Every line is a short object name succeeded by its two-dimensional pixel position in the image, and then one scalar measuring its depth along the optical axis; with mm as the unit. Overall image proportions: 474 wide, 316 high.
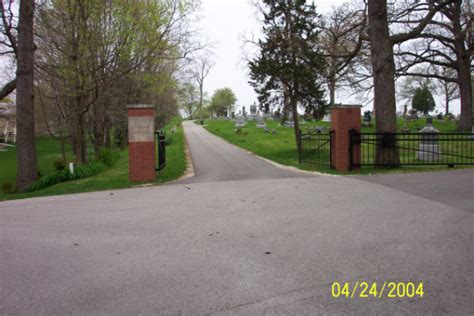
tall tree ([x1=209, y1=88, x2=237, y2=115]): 109562
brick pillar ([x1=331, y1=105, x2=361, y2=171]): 12969
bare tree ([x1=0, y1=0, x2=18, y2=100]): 15867
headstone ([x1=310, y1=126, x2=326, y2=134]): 31156
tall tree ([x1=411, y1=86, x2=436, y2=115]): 58625
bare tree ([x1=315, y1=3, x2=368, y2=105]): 19266
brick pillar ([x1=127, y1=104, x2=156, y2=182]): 12031
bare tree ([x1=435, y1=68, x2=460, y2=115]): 67175
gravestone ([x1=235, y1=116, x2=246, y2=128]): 41047
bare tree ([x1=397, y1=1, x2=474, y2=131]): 27577
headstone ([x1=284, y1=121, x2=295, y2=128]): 40281
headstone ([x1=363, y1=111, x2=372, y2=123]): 37122
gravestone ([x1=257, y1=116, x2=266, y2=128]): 37609
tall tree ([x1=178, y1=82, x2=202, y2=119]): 39744
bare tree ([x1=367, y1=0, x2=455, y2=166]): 13570
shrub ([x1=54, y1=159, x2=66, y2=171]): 22094
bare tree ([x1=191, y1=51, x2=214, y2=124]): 82812
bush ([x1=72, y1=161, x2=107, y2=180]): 16378
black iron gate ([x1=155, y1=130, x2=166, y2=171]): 14359
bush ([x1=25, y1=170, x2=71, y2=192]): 15355
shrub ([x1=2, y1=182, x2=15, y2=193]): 15652
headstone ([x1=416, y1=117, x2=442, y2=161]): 15566
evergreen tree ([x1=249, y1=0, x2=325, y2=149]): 18406
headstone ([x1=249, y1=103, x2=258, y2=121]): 53000
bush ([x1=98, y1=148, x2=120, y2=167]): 20103
